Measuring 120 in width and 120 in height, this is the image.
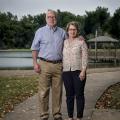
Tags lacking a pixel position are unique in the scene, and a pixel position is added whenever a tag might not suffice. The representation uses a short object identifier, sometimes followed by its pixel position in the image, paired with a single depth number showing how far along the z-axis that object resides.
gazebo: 31.92
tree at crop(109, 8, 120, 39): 43.61
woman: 4.16
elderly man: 4.23
